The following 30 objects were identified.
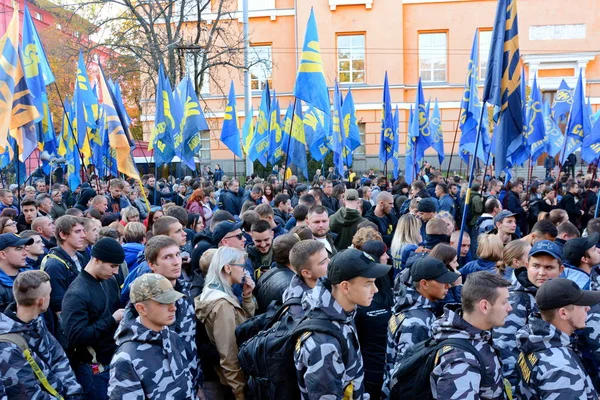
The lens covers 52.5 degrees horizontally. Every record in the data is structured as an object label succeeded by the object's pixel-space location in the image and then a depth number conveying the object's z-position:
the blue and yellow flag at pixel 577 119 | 14.05
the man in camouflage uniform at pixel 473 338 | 3.15
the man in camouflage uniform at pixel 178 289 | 4.33
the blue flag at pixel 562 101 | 17.80
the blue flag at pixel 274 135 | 15.06
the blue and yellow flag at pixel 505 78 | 7.79
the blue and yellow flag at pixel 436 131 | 19.95
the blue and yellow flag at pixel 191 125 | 13.14
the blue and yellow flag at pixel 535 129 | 15.06
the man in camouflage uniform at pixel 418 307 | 4.07
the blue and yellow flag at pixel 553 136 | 18.09
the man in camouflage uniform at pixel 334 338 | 3.29
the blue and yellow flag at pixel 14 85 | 8.90
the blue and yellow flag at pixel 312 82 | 11.00
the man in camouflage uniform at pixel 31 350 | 3.74
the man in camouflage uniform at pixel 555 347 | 3.35
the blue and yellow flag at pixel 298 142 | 13.54
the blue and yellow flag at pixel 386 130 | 15.73
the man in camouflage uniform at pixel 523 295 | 4.06
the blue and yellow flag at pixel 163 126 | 12.60
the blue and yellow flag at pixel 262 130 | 14.89
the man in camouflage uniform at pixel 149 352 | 3.52
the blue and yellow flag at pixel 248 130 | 16.88
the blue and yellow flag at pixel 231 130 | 14.84
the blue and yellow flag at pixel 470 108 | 11.07
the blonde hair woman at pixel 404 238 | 6.32
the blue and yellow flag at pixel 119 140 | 10.56
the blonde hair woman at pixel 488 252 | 5.73
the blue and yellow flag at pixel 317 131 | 14.88
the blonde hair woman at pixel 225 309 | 4.48
